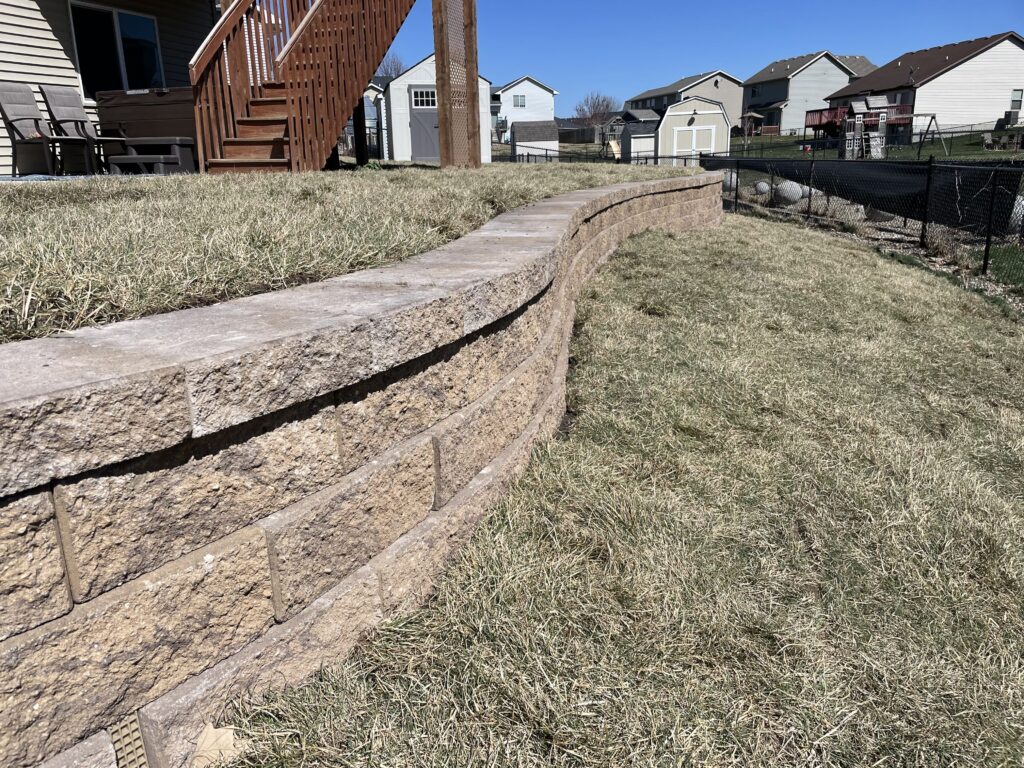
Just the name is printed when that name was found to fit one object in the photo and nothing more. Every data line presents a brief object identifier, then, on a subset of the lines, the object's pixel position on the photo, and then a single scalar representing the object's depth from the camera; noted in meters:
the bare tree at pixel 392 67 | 80.06
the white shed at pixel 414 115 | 26.98
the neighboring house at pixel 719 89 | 68.81
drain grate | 1.42
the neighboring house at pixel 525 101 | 54.06
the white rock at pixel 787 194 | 13.27
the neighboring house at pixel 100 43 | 8.91
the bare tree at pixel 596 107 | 96.10
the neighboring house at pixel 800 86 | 63.75
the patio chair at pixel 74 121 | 8.43
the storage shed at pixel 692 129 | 29.41
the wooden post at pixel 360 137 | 9.35
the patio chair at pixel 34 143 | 8.28
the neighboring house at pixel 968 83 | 45.84
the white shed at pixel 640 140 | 29.52
